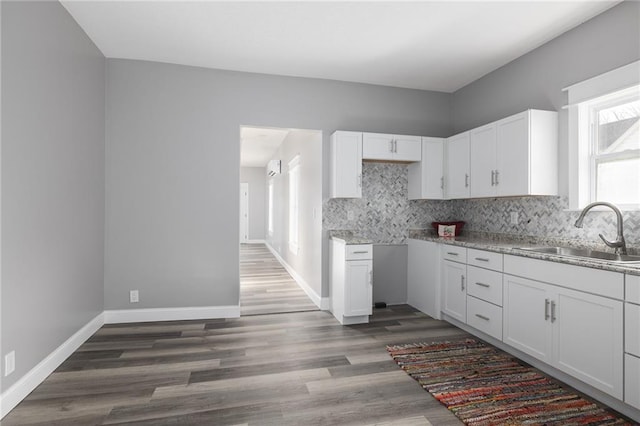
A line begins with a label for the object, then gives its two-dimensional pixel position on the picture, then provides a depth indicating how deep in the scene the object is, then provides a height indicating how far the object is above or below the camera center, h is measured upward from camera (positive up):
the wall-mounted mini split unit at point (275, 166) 7.70 +1.08
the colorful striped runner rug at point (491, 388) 1.98 -1.17
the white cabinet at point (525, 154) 2.96 +0.54
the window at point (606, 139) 2.51 +0.60
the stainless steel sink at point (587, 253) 2.35 -0.30
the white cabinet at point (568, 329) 2.00 -0.78
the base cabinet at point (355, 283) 3.53 -0.73
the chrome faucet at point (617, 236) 2.38 -0.15
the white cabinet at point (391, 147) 3.87 +0.76
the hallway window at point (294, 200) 5.91 +0.23
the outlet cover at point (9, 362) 1.99 -0.90
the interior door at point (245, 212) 11.77 +0.01
